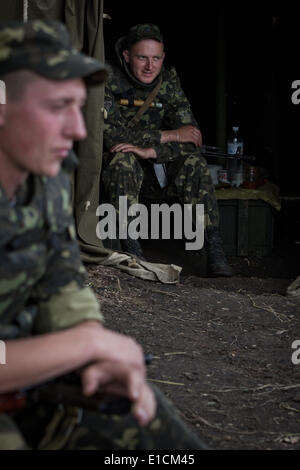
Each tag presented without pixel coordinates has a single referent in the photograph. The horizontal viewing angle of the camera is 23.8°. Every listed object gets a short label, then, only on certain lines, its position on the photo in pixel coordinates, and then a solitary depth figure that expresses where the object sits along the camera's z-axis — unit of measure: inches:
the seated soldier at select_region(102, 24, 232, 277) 229.6
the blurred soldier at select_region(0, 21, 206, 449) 62.7
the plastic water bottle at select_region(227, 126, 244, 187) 286.7
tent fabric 198.2
